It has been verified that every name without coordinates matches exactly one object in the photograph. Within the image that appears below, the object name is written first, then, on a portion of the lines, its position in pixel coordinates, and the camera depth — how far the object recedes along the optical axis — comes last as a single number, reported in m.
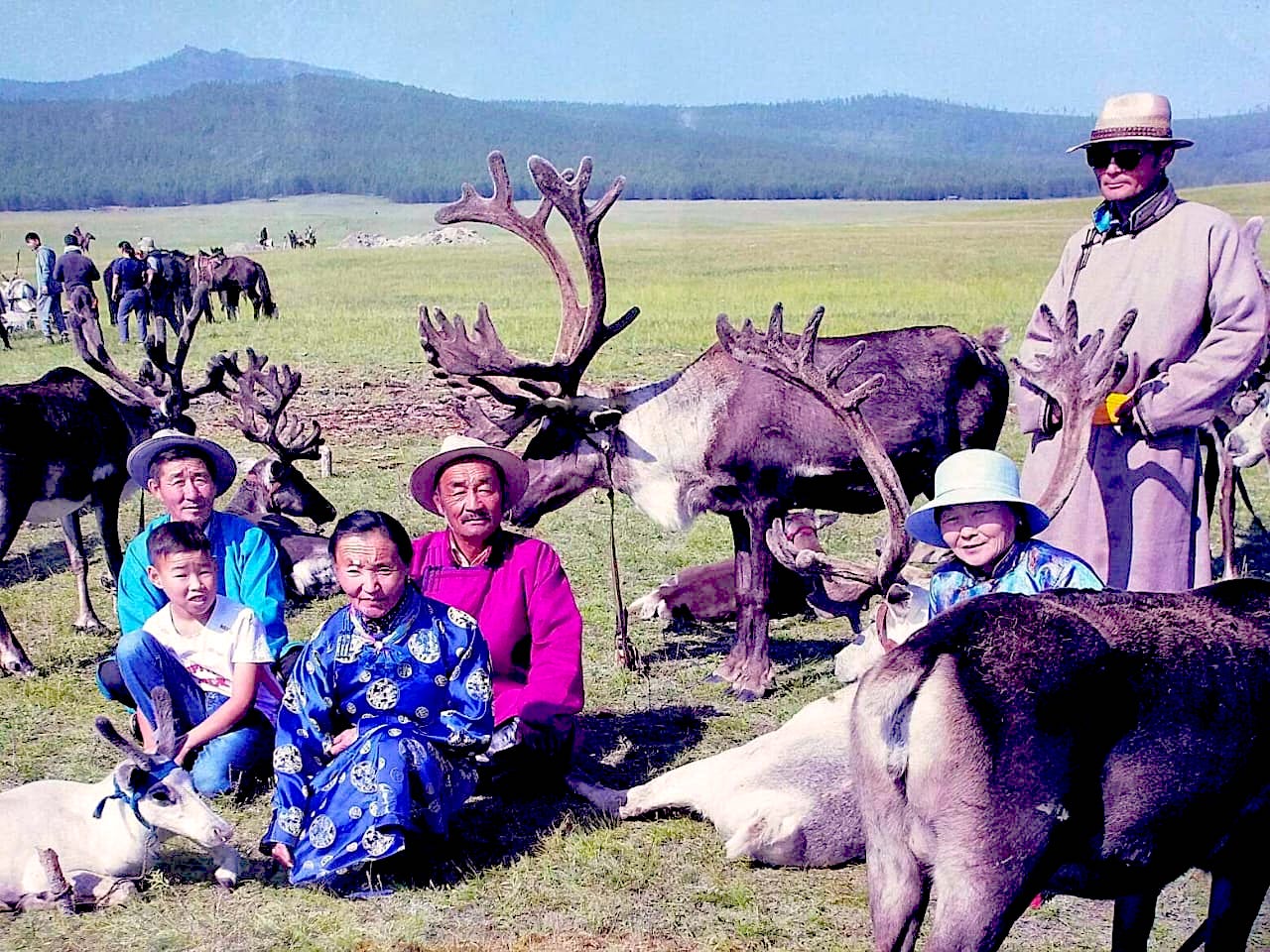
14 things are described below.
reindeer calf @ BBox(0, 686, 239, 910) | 4.41
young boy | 4.99
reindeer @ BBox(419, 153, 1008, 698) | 7.08
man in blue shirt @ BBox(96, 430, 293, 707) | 5.43
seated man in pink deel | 5.40
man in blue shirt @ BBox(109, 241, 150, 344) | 23.89
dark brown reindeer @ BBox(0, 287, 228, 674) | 7.79
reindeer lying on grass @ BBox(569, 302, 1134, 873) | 4.55
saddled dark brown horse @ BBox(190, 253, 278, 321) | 28.12
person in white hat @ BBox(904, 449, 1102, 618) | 3.93
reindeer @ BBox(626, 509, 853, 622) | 8.21
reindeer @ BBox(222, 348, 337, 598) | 8.83
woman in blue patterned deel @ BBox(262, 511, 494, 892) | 4.58
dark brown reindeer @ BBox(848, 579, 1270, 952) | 3.02
